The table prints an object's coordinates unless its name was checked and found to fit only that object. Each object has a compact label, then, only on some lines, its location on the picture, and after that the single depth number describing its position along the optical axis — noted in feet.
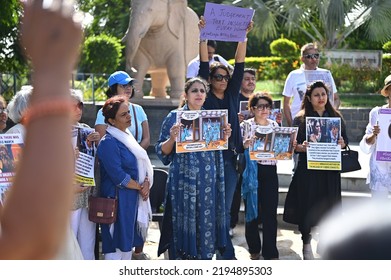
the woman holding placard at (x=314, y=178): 30.14
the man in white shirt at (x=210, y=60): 35.09
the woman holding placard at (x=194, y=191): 26.63
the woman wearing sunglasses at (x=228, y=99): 28.19
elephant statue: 49.40
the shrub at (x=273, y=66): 110.39
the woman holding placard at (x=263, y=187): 30.64
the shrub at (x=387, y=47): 118.41
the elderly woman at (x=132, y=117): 30.60
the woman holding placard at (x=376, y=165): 30.85
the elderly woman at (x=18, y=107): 24.36
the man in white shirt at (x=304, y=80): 36.24
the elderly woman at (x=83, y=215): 26.39
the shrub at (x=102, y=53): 111.81
